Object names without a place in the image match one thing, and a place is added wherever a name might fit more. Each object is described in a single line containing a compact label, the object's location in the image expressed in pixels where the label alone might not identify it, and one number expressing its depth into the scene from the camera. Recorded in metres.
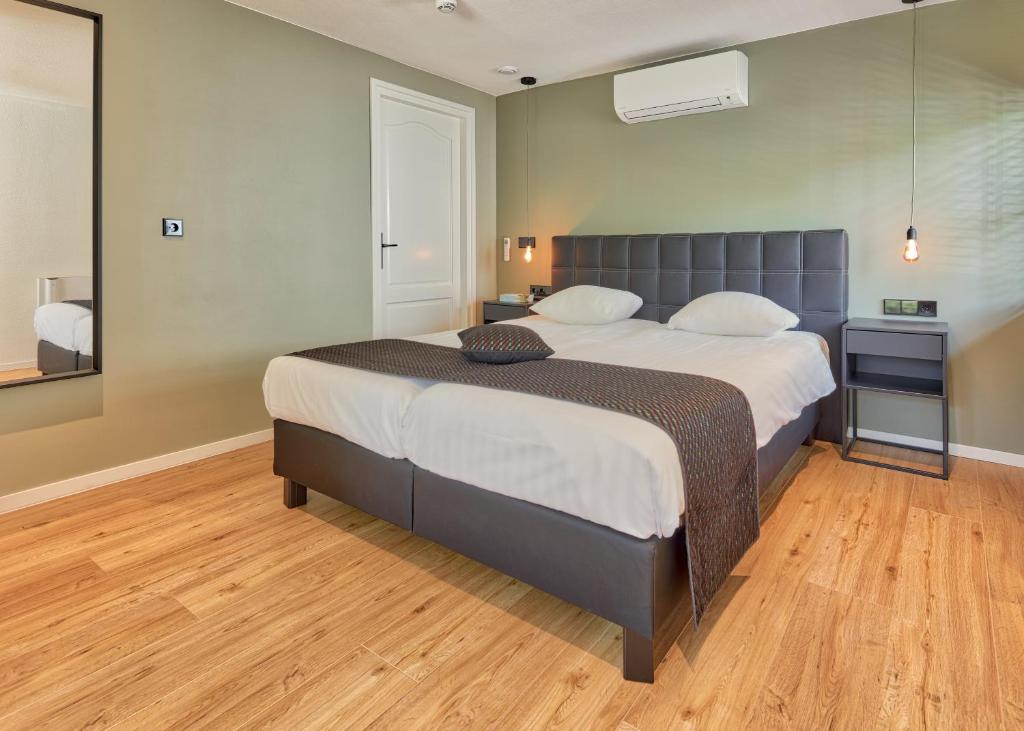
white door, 4.23
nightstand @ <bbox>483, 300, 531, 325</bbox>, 4.55
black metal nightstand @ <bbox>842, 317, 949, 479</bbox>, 2.97
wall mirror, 2.51
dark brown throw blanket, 1.67
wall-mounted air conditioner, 3.59
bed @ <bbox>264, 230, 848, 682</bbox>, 1.57
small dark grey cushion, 2.35
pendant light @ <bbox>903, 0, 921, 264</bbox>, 3.15
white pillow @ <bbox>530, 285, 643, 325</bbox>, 3.81
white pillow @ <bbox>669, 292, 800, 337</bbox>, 3.20
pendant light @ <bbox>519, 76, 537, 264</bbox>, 4.72
